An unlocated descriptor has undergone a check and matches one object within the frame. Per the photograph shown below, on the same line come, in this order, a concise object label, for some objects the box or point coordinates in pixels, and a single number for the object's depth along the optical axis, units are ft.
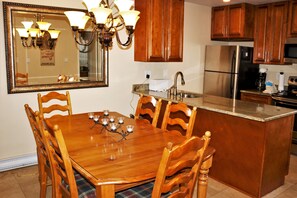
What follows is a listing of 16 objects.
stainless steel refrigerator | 15.48
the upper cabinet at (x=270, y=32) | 14.43
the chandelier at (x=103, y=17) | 6.91
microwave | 13.79
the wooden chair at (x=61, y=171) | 5.70
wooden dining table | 5.27
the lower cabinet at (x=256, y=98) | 14.62
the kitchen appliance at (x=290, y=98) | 13.38
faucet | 13.06
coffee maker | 16.37
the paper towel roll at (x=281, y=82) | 15.29
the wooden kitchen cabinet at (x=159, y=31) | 13.01
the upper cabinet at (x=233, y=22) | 15.16
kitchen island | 9.10
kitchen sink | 13.26
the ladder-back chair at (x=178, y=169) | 4.77
